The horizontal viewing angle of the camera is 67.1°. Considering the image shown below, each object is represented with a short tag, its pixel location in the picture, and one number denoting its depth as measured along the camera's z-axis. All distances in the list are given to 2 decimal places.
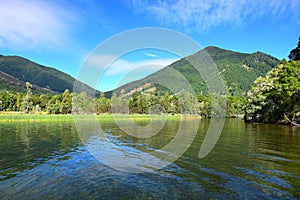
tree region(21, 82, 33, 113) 117.19
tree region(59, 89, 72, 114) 111.19
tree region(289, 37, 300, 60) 69.38
